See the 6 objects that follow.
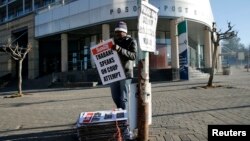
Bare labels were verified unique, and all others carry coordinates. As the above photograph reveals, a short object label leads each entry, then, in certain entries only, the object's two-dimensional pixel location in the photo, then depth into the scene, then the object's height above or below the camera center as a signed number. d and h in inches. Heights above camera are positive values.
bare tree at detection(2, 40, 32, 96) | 488.0 +43.4
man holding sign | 151.7 +10.4
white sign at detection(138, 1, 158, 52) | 133.7 +30.4
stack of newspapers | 133.0 -34.8
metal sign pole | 134.3 -15.4
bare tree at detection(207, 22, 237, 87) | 450.7 +84.6
